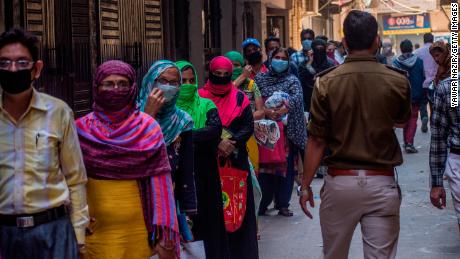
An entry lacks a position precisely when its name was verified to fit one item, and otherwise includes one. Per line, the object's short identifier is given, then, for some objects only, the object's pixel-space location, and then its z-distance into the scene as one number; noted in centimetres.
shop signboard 5822
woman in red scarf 703
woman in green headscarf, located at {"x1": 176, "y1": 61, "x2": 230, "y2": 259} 628
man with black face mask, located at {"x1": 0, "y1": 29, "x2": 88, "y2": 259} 408
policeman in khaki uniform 493
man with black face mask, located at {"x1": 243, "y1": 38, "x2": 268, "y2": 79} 1017
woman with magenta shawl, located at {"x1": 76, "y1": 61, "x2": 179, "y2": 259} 456
